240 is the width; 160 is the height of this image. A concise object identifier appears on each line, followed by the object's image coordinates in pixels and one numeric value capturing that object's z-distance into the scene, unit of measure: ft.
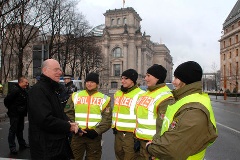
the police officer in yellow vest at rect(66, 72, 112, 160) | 10.10
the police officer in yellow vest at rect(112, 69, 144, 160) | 9.74
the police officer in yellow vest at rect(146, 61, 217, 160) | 4.85
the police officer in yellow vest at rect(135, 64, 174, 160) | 8.60
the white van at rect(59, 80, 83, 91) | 53.24
